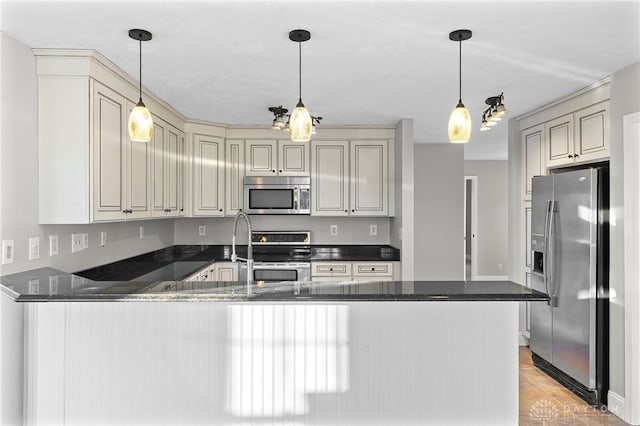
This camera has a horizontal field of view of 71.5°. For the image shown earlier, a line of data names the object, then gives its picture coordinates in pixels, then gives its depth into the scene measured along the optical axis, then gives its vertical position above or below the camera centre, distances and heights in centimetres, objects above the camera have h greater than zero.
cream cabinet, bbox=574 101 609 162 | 320 +62
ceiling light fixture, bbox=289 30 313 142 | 216 +44
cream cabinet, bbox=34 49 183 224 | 256 +45
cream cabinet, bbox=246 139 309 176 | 491 +62
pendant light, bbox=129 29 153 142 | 212 +43
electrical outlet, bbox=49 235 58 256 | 268 -19
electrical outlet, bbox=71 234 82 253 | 295 -19
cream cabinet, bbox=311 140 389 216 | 487 +40
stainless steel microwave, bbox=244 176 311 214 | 486 +20
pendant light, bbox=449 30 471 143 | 209 +42
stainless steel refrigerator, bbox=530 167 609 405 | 317 -48
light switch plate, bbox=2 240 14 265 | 225 -19
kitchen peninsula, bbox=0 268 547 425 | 204 -68
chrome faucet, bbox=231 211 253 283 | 254 -27
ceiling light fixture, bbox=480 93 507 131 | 290 +67
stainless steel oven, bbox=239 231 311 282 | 461 -46
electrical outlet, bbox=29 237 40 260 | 248 -19
